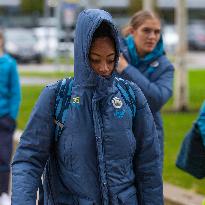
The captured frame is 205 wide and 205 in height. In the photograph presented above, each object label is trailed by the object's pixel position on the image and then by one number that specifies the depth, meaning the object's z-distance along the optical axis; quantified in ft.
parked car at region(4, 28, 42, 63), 118.42
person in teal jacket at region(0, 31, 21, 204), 24.95
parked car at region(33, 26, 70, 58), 134.65
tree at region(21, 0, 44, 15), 200.95
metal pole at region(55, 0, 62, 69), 85.36
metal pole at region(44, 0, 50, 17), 173.15
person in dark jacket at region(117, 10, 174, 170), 17.89
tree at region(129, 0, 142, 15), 136.50
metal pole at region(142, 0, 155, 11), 50.47
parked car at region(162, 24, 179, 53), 145.71
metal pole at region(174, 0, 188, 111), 50.44
